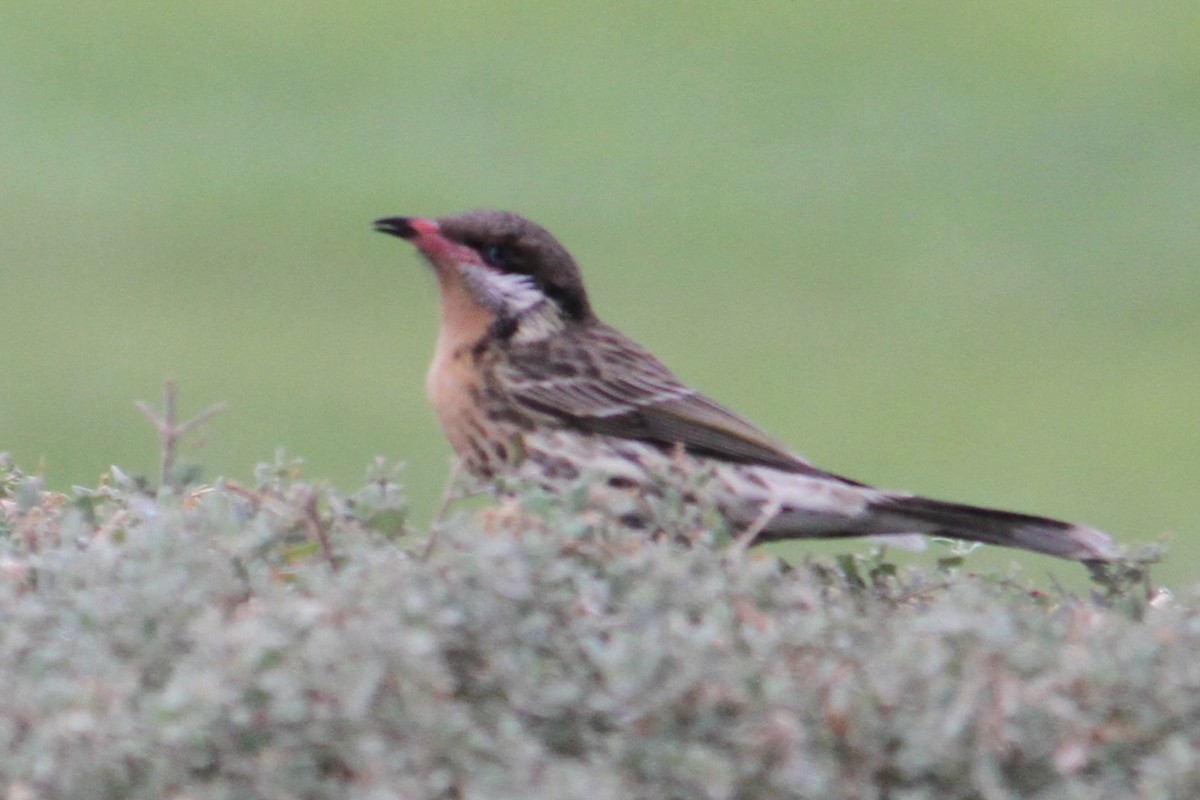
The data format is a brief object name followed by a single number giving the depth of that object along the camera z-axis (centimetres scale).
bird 1083
